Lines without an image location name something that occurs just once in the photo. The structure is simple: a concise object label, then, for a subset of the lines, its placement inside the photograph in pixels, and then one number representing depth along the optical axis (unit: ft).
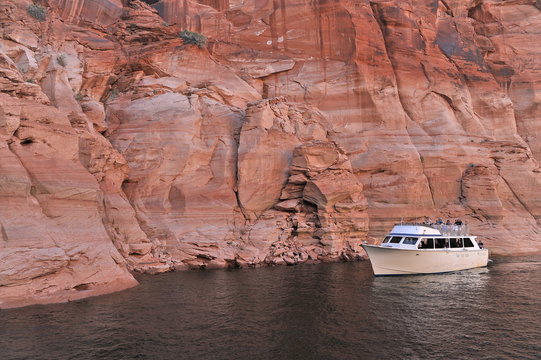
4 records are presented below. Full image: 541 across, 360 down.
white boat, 85.10
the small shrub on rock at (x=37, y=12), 103.30
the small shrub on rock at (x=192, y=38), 130.27
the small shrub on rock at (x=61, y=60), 101.14
